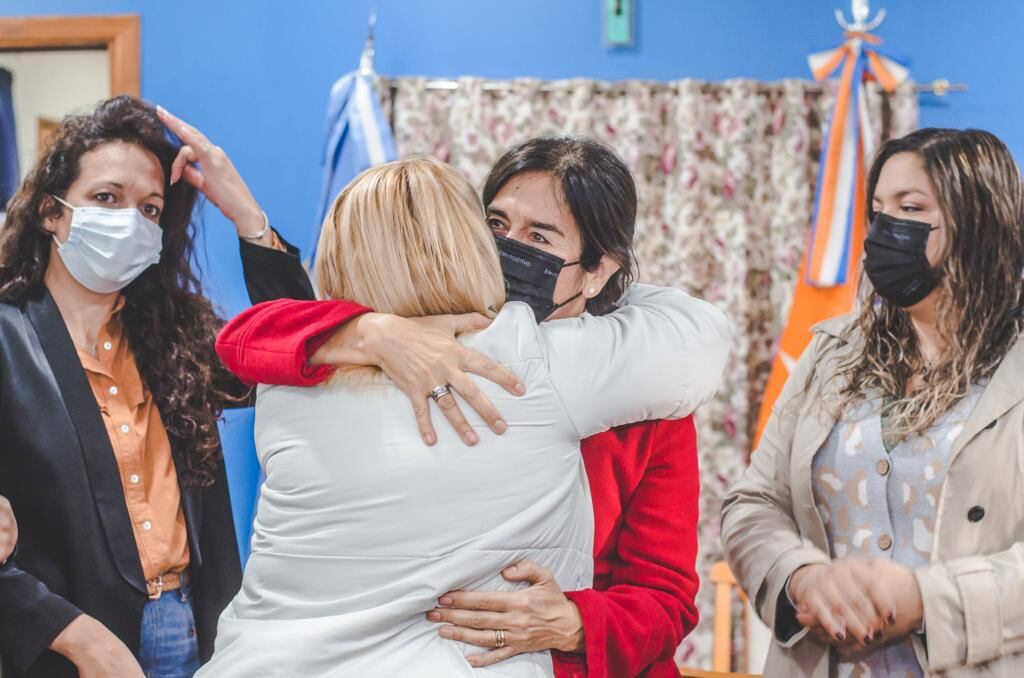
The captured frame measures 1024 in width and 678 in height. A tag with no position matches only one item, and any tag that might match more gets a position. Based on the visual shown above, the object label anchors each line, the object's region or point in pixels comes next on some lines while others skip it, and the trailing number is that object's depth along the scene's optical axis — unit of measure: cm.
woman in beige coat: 155
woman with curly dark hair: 184
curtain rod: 370
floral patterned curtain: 370
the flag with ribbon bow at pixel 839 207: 353
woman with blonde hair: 120
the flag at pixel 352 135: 355
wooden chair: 337
